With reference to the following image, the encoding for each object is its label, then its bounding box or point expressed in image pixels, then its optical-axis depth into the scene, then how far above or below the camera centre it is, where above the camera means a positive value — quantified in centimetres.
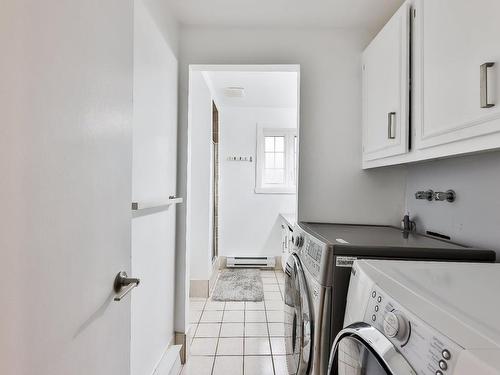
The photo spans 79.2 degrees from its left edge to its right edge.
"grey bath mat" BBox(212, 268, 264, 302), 320 -117
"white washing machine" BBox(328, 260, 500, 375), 48 -25
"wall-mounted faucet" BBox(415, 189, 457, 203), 147 -3
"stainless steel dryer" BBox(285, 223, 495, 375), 116 -34
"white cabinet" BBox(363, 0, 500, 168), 92 +42
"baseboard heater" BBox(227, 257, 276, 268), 419 -105
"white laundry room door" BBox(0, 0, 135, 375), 50 +0
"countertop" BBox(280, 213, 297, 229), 312 -38
